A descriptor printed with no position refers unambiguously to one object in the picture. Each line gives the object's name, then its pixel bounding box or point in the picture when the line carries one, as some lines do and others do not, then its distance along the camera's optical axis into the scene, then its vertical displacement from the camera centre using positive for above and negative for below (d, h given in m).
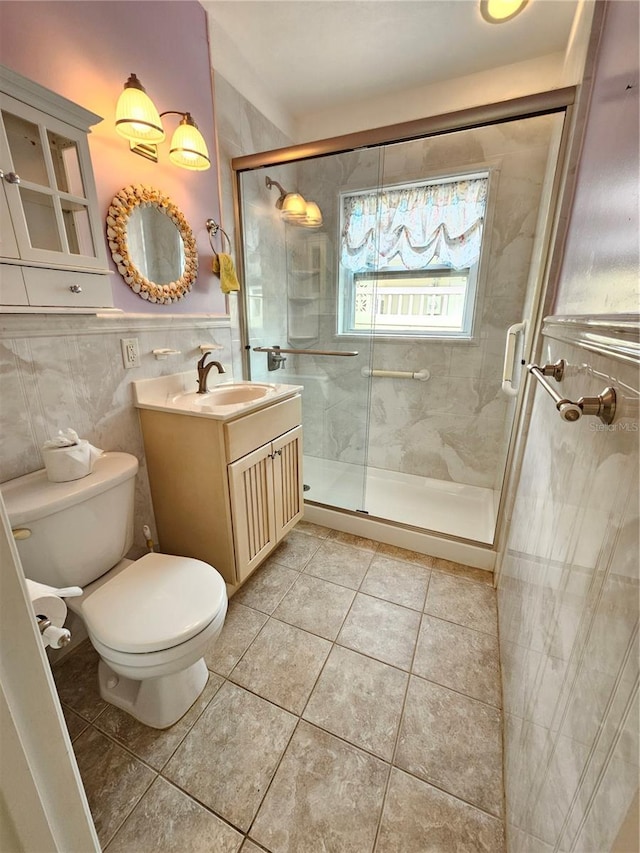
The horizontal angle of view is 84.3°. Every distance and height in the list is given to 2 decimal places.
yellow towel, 1.76 +0.19
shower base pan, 2.03 -1.17
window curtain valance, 2.15 +0.51
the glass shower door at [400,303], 2.01 +0.04
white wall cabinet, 0.95 +0.30
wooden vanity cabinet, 1.37 -0.69
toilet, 0.96 -0.83
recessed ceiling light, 1.50 +1.24
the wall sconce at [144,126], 1.17 +0.62
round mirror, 1.31 +0.26
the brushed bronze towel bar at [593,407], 0.55 -0.15
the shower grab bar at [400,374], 2.45 -0.43
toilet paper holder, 0.56 -0.50
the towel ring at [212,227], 1.72 +0.39
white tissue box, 1.05 -0.44
